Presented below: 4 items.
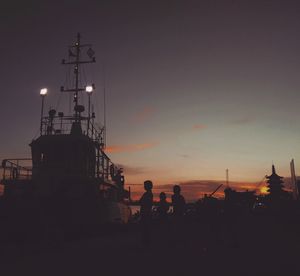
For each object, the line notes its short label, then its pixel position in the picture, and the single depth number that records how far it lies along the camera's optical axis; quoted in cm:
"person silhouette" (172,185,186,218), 1038
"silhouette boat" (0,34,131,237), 1423
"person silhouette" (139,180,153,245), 991
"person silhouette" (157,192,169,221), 1068
